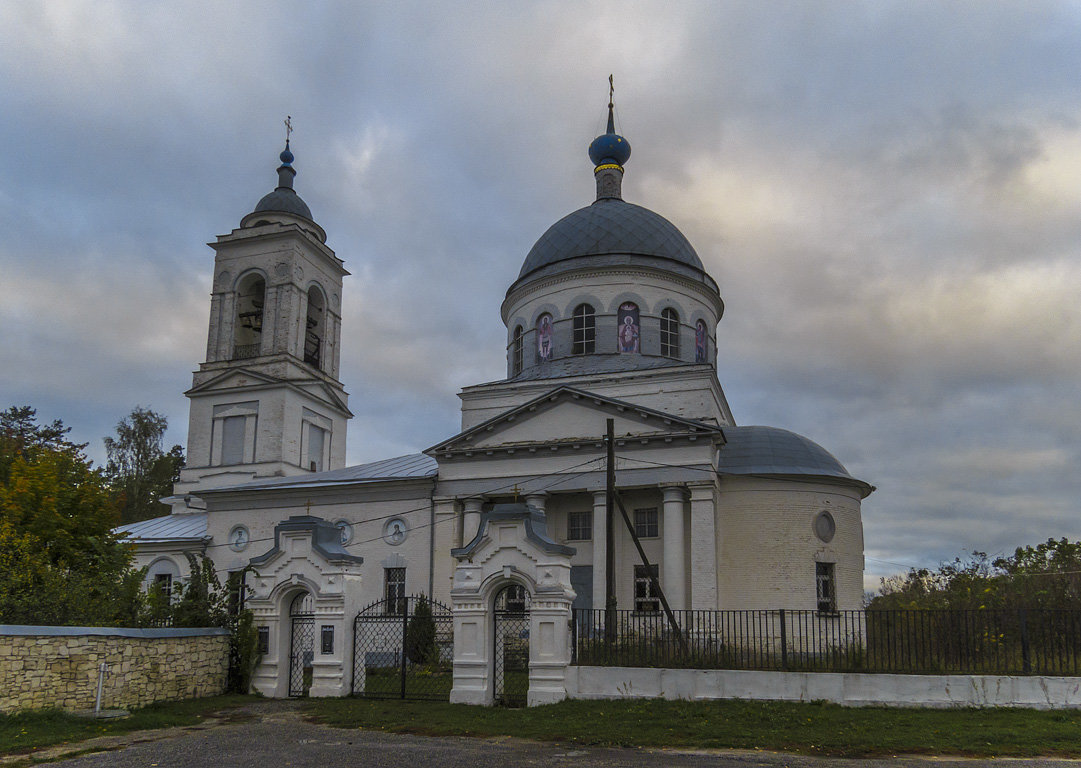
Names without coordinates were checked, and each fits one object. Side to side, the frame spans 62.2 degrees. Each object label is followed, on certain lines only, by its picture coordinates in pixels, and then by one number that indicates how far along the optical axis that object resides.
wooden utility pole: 16.50
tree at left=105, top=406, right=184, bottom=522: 43.41
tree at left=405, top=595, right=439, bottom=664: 16.89
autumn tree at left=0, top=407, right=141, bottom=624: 13.39
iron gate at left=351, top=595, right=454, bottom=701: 14.90
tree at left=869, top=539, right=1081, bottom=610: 22.19
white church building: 15.12
